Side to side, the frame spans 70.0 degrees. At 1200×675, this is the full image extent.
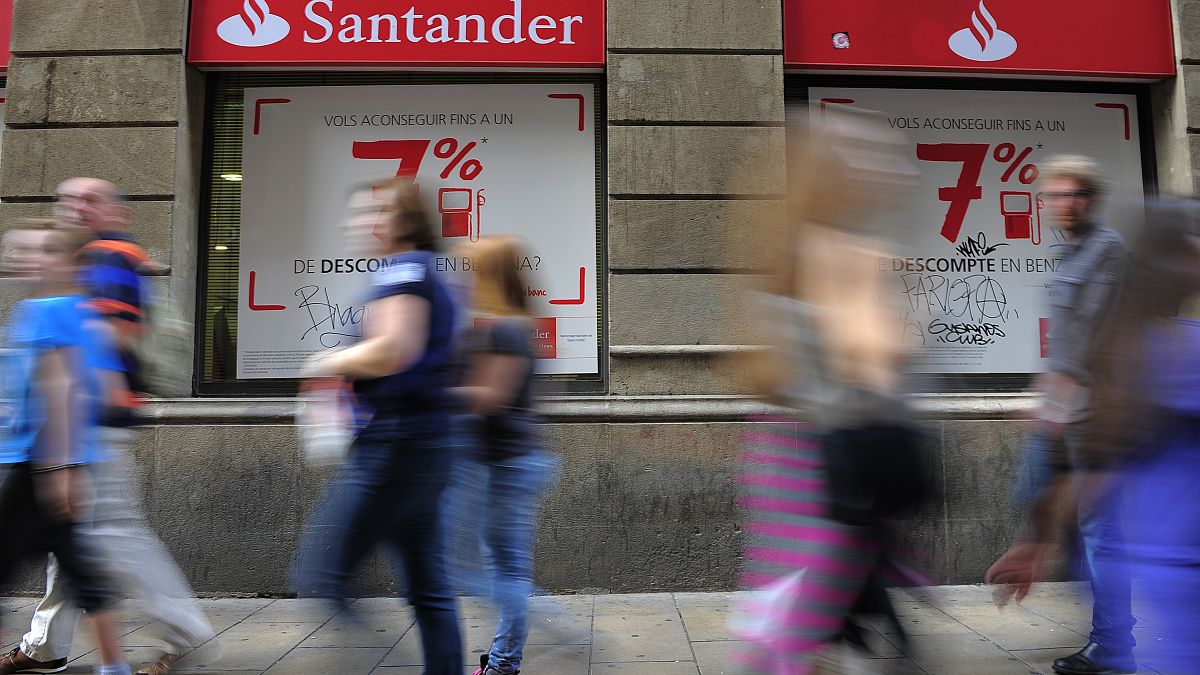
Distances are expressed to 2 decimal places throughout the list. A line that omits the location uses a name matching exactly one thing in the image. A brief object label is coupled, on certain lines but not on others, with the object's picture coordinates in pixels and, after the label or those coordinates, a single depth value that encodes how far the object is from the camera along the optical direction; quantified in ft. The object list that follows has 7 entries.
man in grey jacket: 11.33
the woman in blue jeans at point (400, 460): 8.79
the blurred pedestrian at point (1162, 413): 7.04
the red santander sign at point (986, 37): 19.70
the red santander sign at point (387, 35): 19.40
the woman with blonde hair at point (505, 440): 11.78
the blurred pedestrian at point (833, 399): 6.87
